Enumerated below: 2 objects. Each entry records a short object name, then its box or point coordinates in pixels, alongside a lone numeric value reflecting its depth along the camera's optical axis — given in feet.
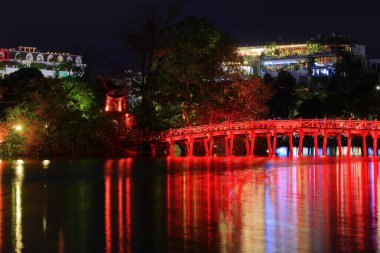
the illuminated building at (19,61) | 581.94
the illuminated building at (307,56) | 533.55
